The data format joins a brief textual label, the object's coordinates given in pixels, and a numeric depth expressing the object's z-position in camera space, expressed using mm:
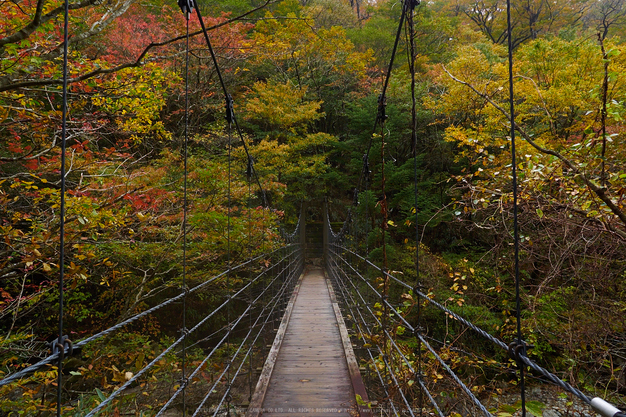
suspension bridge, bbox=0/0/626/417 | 757
